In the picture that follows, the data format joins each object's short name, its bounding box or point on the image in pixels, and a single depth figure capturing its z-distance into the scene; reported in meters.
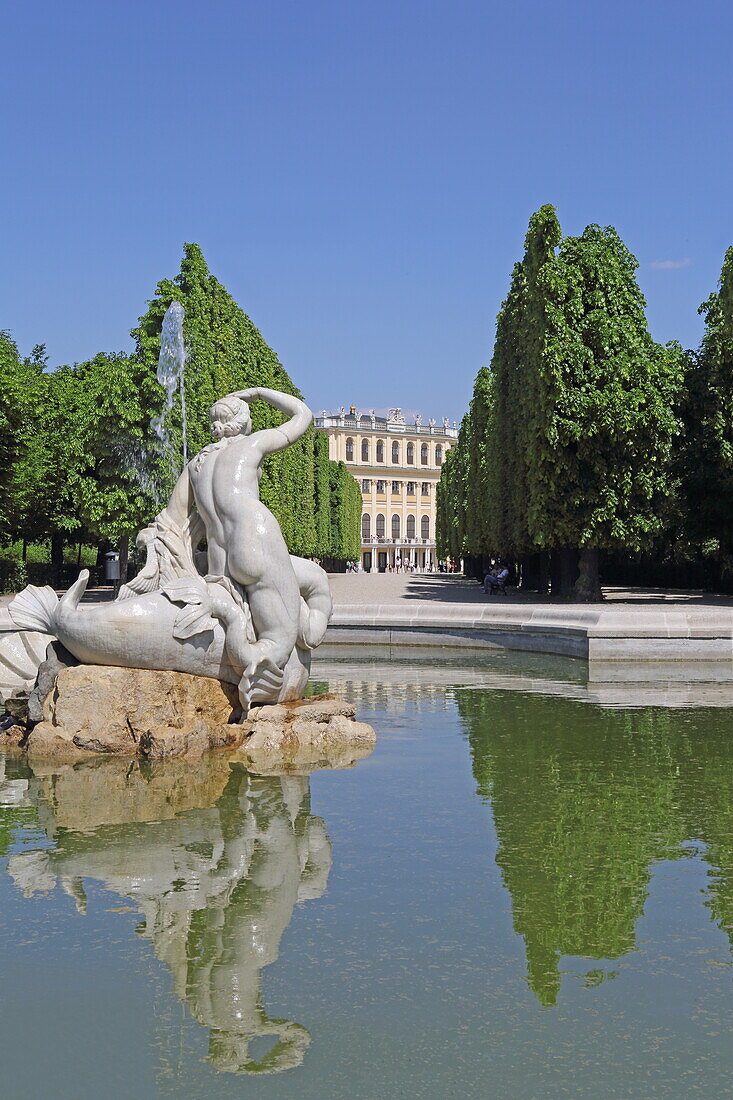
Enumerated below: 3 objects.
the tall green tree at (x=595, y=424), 24.55
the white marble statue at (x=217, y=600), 7.31
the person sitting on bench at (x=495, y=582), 32.69
